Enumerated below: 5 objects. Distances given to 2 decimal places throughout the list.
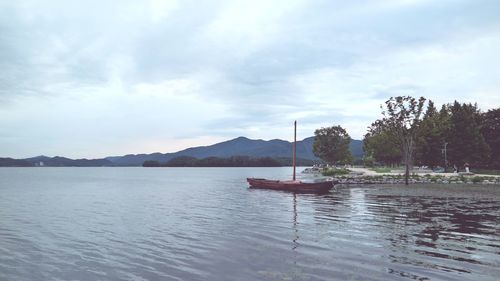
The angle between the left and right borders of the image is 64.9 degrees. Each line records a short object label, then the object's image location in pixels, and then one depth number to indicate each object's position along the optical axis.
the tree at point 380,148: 131.88
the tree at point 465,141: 87.82
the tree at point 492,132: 93.88
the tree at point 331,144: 150.25
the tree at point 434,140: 86.62
